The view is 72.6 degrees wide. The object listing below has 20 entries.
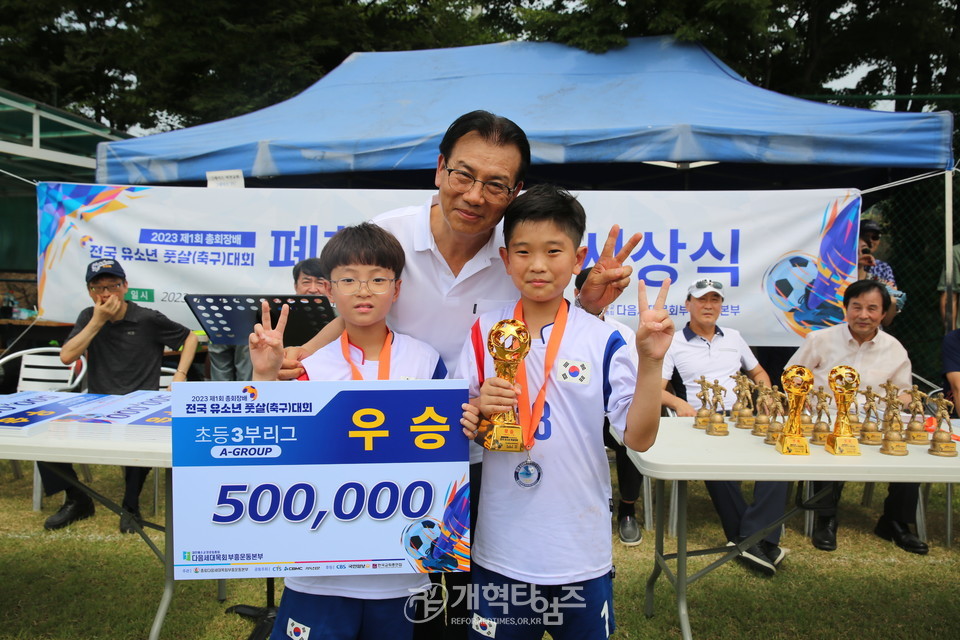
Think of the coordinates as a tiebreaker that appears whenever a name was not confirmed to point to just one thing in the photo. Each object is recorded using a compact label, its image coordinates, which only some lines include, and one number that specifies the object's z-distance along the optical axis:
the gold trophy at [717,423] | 2.64
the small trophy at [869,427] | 2.48
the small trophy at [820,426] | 2.47
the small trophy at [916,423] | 2.49
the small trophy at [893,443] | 2.29
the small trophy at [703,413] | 2.79
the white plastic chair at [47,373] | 4.51
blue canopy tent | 4.74
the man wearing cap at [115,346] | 3.83
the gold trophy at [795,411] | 2.30
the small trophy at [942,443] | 2.29
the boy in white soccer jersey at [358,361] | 1.63
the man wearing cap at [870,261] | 5.59
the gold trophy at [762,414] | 2.65
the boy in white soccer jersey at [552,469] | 1.57
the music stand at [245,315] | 2.07
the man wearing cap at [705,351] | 3.97
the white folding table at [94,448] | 2.08
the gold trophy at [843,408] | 2.29
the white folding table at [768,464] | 2.12
